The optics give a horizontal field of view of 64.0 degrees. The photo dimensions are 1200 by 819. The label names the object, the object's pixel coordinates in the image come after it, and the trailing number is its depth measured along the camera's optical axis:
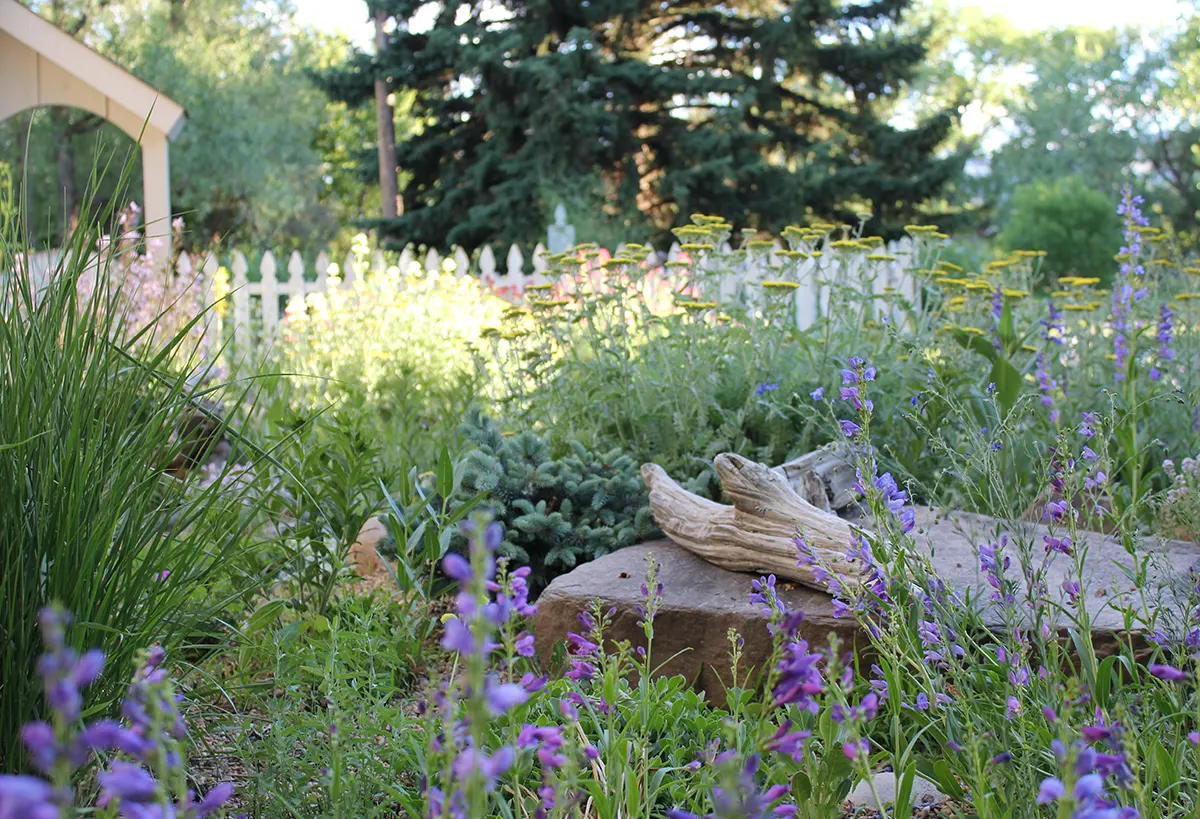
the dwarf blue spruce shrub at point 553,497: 3.05
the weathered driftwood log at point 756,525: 2.62
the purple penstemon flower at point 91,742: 0.56
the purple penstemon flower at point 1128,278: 4.03
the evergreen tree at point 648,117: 13.71
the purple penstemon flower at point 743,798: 0.65
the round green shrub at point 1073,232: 18.73
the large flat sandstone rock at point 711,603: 2.43
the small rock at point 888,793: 1.91
